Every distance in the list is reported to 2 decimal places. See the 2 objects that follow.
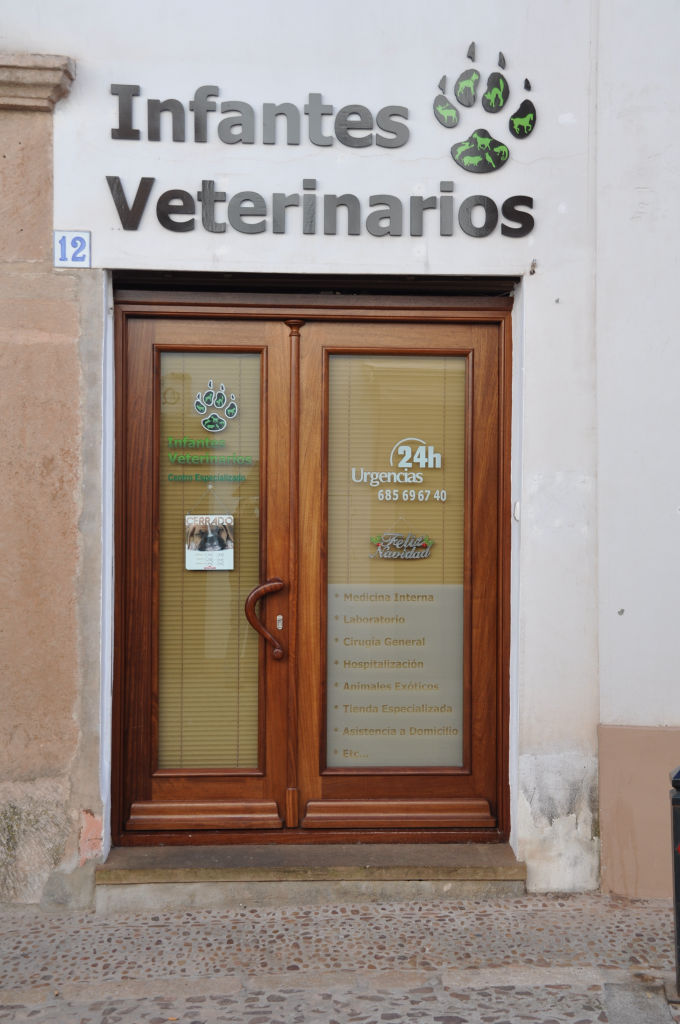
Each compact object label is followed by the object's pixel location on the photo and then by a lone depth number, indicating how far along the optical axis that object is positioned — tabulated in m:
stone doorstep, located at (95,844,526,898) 4.49
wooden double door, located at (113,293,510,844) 4.81
